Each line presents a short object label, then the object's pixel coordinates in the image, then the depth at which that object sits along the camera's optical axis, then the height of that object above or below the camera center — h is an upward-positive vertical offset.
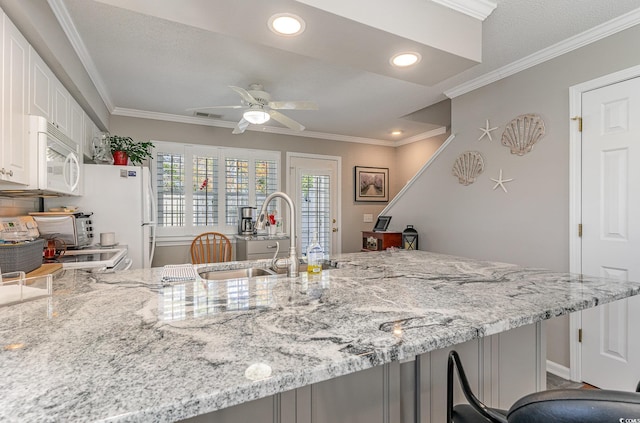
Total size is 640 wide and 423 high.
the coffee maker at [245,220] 4.35 -0.14
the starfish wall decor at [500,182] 2.79 +0.25
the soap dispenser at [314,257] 1.55 -0.23
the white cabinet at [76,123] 2.59 +0.73
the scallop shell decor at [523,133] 2.56 +0.65
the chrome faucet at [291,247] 1.57 -0.19
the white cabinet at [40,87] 1.87 +0.76
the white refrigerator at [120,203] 2.95 +0.06
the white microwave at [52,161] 1.86 +0.32
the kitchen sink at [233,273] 1.71 -0.35
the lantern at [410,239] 3.66 -0.33
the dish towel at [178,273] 1.40 -0.30
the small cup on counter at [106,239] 2.84 -0.27
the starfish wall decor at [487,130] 2.91 +0.74
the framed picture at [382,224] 4.09 -0.17
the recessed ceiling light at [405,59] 1.87 +0.91
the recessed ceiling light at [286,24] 1.53 +0.92
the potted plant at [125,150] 3.20 +0.61
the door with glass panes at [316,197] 4.89 +0.20
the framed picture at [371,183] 5.36 +0.46
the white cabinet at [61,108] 2.25 +0.75
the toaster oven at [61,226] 2.33 -0.13
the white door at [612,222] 2.06 -0.07
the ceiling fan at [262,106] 2.66 +0.88
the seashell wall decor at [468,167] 3.01 +0.43
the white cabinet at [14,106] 1.56 +0.54
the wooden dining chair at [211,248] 4.16 -0.51
